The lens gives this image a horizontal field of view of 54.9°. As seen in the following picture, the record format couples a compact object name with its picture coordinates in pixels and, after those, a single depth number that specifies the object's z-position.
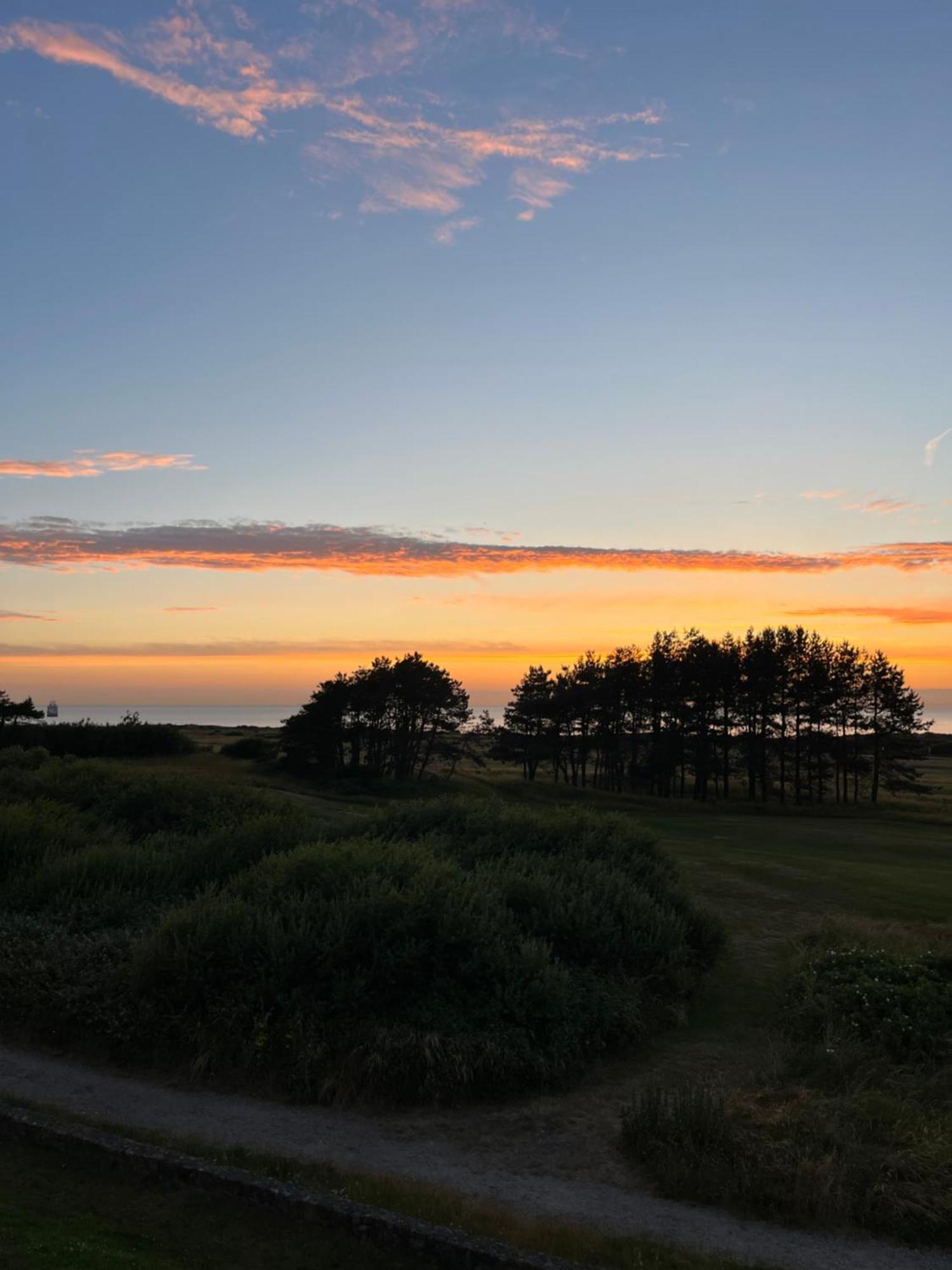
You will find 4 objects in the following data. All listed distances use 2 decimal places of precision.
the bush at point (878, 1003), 11.12
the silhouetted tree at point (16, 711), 56.16
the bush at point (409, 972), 10.29
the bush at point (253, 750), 58.47
